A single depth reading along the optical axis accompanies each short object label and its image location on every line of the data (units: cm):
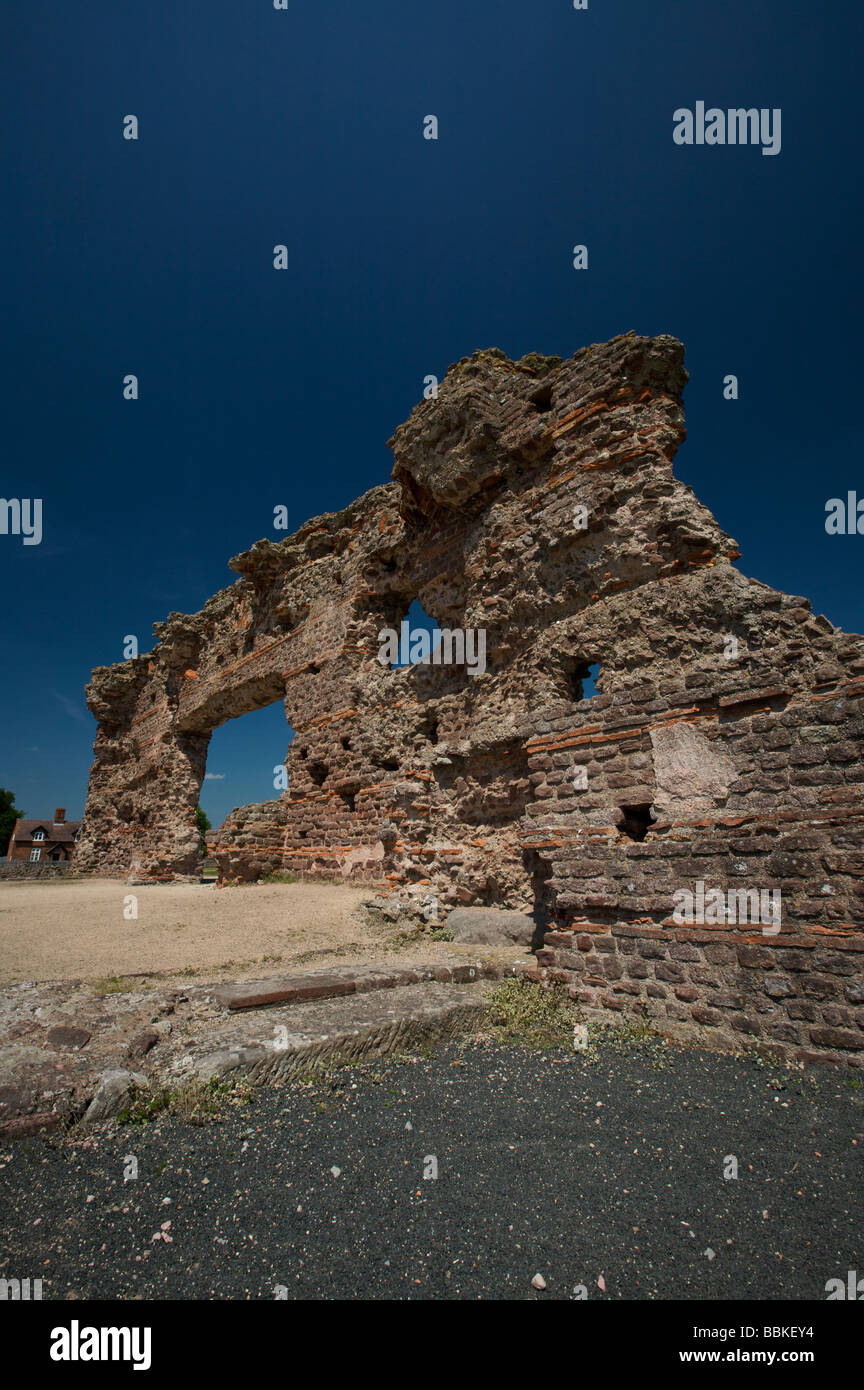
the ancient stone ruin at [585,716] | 359
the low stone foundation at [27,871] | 1864
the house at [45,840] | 4825
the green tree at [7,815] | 4528
